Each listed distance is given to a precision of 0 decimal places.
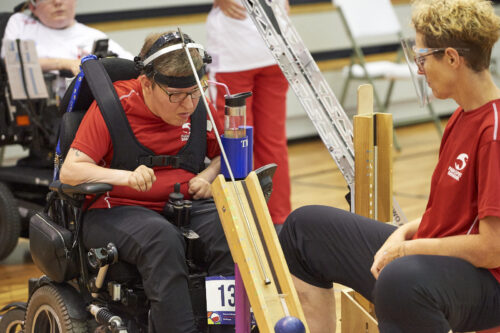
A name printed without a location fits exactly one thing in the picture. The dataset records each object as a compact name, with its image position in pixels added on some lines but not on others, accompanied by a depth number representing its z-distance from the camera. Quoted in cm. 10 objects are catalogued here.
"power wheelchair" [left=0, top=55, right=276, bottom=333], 423
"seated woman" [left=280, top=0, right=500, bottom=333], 346
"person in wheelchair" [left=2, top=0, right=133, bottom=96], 745
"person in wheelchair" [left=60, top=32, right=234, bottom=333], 411
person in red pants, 754
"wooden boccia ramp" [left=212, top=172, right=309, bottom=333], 348
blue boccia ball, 335
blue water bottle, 397
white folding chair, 1193
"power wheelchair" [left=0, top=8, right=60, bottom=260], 716
